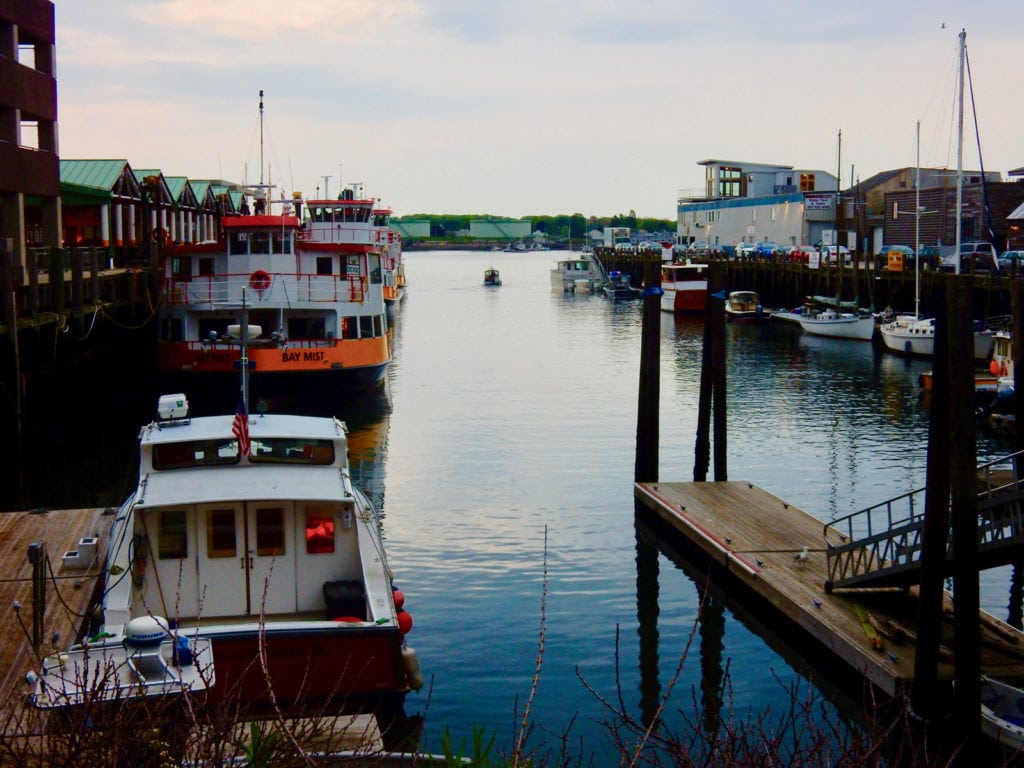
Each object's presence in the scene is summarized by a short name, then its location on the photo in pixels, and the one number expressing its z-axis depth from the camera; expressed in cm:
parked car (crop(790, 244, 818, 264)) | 8406
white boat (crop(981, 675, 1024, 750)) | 1241
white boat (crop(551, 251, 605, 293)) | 11812
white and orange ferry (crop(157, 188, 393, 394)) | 3697
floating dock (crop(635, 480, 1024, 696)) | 1403
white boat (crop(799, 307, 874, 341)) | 6119
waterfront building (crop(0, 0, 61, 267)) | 3516
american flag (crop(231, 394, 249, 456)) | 1519
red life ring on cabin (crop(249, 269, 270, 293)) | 3728
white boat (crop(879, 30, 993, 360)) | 5097
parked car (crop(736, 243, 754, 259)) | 9606
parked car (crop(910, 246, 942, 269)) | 6399
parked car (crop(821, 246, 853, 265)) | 7746
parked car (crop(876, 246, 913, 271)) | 6694
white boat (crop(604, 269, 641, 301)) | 10994
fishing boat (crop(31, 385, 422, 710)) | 1248
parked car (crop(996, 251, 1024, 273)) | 5759
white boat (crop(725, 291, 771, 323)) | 7556
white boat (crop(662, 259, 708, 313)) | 8106
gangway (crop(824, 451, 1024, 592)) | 1360
